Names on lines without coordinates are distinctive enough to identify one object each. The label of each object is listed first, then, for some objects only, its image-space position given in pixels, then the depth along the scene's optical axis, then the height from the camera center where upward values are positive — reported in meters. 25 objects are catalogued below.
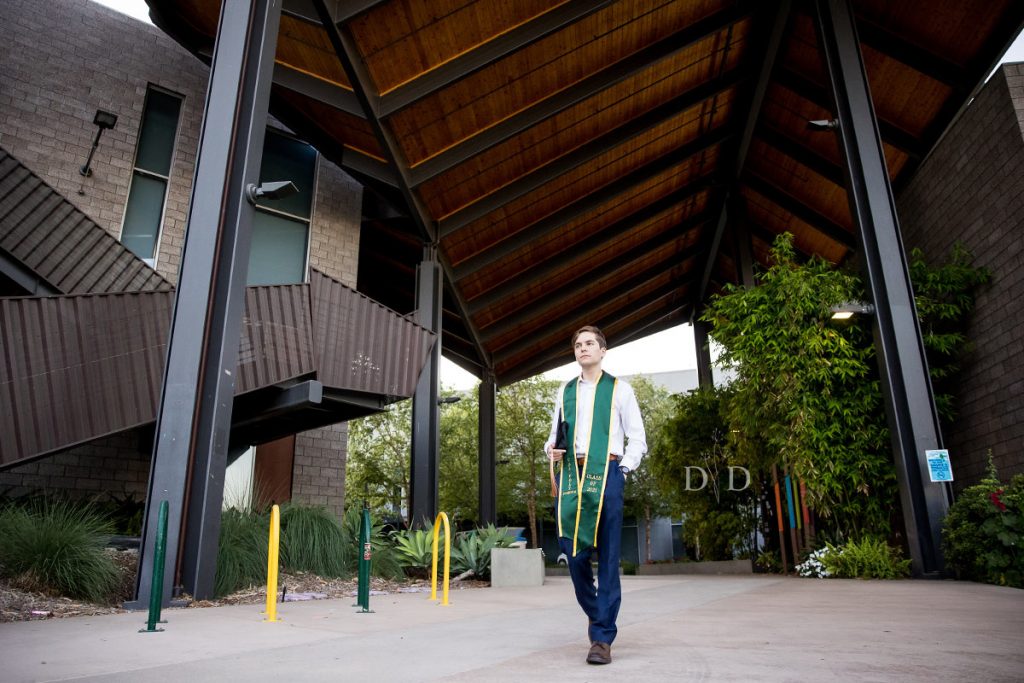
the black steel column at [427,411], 12.27 +2.11
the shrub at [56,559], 5.16 -0.23
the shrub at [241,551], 6.09 -0.22
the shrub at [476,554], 9.66 -0.39
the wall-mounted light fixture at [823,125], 10.17 +5.82
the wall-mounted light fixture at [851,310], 9.97 +3.04
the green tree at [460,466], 26.66 +2.33
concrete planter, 9.35 -0.57
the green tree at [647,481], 28.33 +1.76
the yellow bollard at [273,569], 4.18 -0.26
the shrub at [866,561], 9.09 -0.52
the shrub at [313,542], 7.36 -0.17
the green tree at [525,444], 28.02 +3.25
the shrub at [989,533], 7.15 -0.12
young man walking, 3.03 +0.21
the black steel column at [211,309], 5.50 +1.89
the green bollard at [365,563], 5.00 -0.26
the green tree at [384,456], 26.80 +2.75
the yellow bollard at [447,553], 5.55 -0.23
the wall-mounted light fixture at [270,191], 6.30 +3.07
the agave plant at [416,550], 9.16 -0.31
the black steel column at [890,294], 8.91 +3.16
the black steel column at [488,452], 20.28 +2.20
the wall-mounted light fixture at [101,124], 9.84 +5.81
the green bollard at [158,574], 3.83 -0.26
